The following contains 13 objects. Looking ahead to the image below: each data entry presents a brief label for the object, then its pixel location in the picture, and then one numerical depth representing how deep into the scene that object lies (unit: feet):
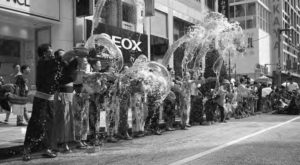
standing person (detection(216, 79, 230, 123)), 44.91
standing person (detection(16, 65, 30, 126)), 35.19
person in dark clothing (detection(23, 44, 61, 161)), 21.36
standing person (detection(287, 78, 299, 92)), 66.34
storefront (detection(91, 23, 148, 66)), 54.85
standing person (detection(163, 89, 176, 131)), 35.13
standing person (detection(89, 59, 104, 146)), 26.12
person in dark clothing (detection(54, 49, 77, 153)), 22.50
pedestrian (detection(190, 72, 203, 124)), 41.55
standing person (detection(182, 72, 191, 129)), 37.27
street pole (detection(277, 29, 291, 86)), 152.48
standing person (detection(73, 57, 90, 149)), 25.27
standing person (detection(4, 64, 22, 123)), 36.73
